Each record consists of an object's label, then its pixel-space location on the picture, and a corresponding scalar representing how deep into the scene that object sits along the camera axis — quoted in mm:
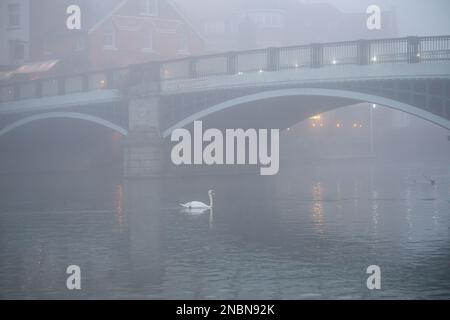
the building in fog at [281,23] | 102188
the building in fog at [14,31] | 79938
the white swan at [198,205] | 35406
